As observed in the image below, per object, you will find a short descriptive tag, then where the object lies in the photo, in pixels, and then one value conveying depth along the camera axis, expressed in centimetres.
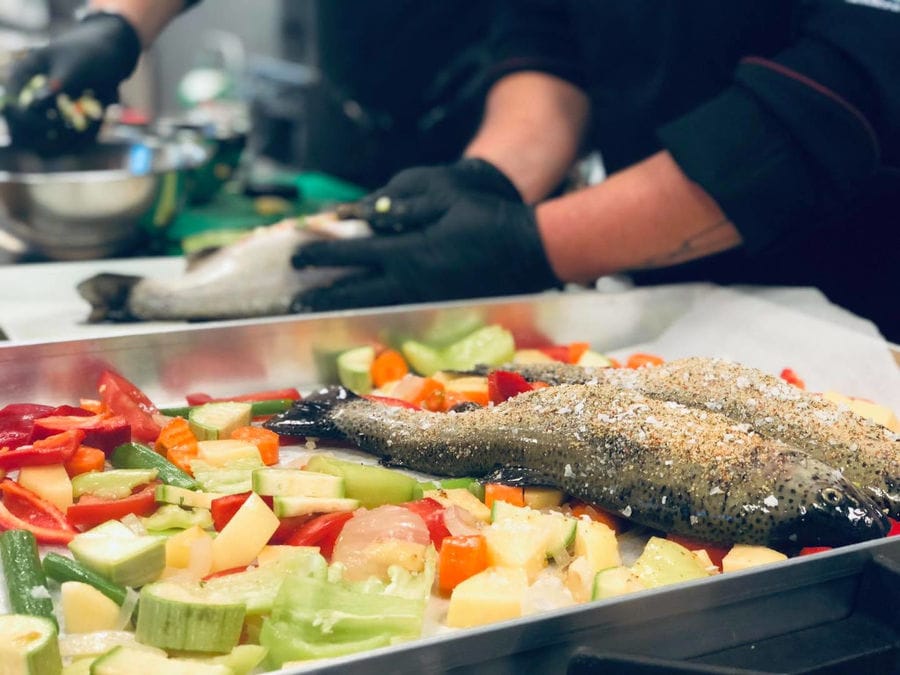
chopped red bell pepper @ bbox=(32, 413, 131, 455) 41
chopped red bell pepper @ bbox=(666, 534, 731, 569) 37
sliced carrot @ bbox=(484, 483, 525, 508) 40
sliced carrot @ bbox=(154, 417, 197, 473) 42
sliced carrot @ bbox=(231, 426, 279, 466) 43
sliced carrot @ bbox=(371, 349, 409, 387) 54
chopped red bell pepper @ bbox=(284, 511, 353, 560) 36
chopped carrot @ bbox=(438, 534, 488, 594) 34
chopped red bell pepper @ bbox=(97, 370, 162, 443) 44
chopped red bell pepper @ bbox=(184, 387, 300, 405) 49
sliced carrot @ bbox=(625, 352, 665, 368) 55
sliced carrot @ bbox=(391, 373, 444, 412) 50
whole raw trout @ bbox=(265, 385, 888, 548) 35
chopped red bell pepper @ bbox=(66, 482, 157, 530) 37
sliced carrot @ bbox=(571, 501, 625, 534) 40
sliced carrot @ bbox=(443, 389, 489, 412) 49
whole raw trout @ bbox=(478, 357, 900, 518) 40
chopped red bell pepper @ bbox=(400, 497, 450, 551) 37
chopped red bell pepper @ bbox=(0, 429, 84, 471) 39
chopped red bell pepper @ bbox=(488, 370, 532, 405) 46
